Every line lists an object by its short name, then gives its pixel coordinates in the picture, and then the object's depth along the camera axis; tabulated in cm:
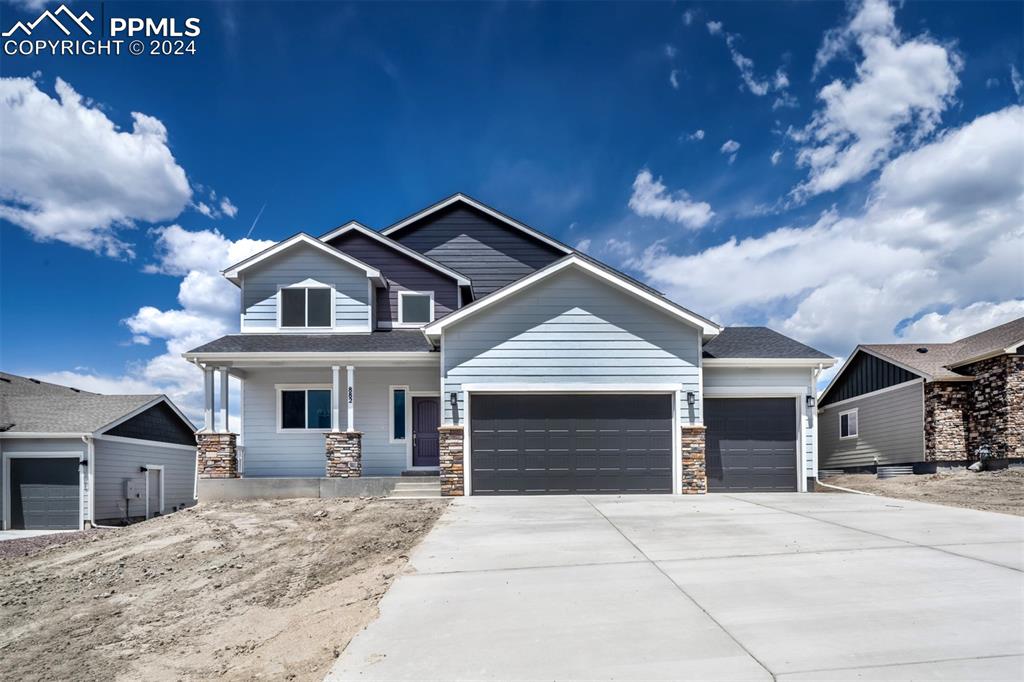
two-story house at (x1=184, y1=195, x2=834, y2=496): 1362
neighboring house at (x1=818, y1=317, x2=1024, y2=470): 1720
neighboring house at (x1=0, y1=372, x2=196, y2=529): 1812
